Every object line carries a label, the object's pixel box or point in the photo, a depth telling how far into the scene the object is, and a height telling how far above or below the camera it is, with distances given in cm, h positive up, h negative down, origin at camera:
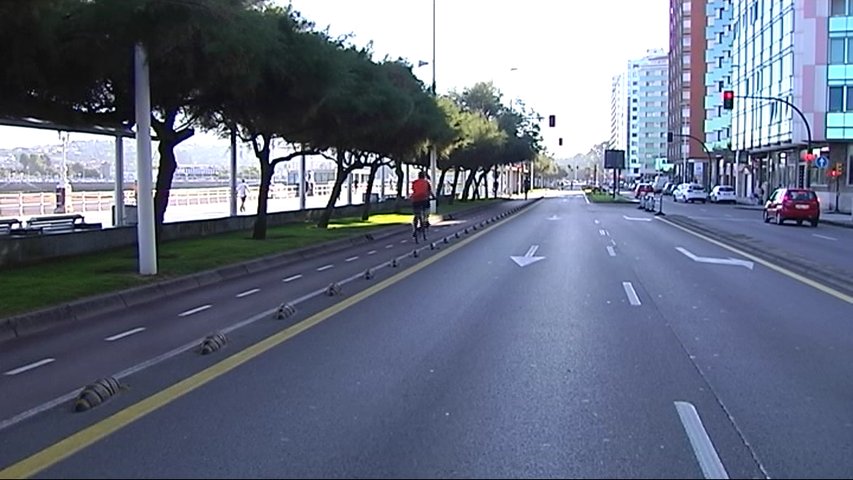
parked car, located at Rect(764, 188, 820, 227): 4328 -112
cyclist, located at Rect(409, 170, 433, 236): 2775 -34
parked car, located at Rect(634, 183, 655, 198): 8862 -70
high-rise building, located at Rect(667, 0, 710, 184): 13488 +1373
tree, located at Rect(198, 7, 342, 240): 1934 +224
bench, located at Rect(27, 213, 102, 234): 2323 -94
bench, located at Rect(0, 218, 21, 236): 2186 -90
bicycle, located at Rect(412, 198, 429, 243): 2841 -112
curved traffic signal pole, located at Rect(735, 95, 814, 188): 6981 +3
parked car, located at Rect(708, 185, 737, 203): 7994 -107
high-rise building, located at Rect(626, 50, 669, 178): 17562 +340
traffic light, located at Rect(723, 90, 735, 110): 5284 +432
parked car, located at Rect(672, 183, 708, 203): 8166 -99
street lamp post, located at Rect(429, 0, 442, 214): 5003 +108
